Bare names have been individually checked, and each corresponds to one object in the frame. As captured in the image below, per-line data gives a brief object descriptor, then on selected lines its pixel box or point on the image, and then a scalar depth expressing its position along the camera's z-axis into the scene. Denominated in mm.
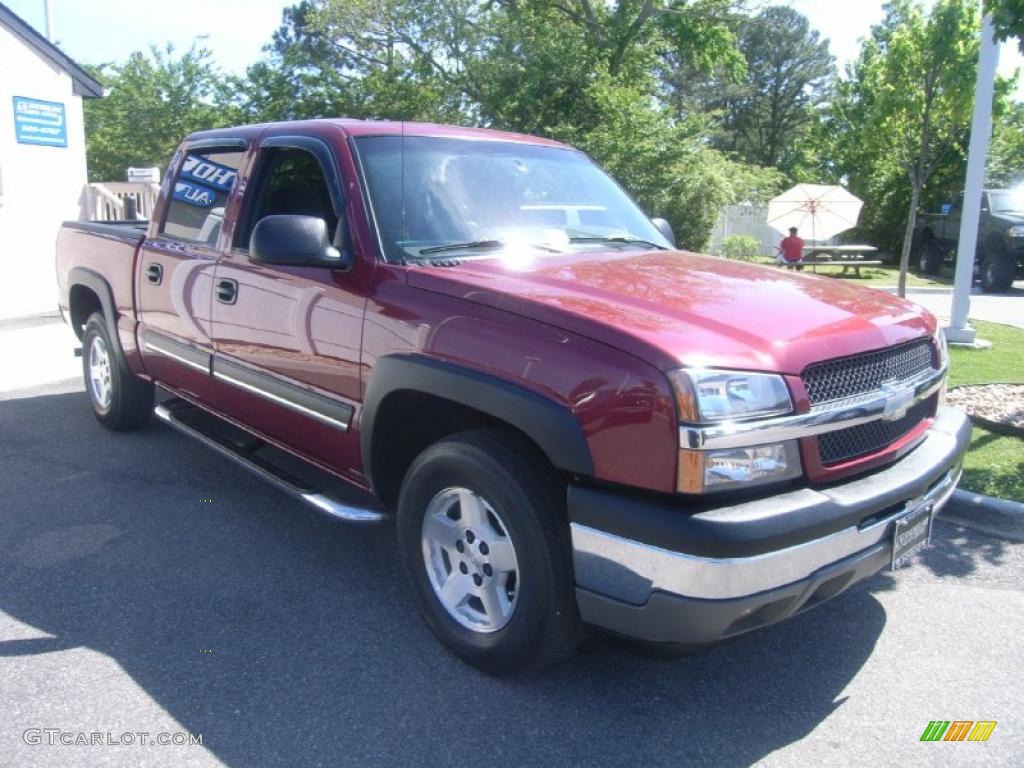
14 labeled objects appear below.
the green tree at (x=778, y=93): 53406
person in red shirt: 15797
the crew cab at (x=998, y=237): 17266
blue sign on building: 11930
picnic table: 20203
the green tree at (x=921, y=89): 10062
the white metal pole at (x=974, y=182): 8039
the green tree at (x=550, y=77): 16297
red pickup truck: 2615
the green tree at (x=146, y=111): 27234
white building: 11758
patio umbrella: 16766
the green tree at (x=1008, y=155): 25812
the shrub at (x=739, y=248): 18344
